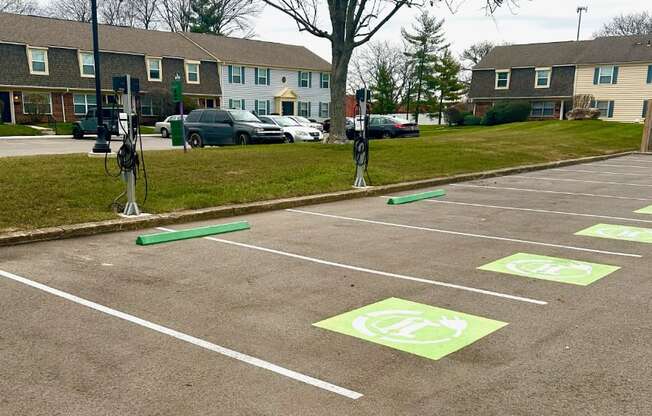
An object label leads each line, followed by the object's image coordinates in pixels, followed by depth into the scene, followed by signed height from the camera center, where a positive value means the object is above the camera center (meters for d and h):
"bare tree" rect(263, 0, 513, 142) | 22.59 +2.70
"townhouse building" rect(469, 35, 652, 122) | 45.47 +2.40
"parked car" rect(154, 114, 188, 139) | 35.38 -1.54
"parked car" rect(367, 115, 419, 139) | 31.09 -1.19
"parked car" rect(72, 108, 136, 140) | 31.52 -1.37
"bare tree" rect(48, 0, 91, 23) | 65.00 +9.65
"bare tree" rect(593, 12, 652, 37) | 74.00 +9.97
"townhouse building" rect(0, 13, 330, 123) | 40.00 +2.36
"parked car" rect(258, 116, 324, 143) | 28.52 -1.36
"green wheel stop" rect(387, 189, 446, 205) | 12.09 -1.90
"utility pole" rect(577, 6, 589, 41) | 77.19 +12.08
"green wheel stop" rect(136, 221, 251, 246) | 8.12 -1.84
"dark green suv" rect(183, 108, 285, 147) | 23.39 -1.03
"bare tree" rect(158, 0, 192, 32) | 66.44 +9.45
